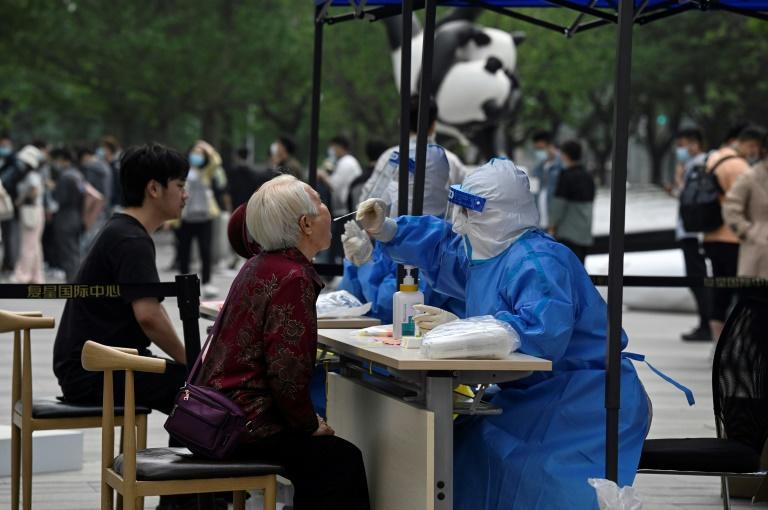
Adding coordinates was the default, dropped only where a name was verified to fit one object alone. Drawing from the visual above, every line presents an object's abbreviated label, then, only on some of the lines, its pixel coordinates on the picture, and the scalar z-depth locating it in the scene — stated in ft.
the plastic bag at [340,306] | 39.60
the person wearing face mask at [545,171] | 96.43
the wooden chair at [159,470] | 28.48
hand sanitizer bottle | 32.55
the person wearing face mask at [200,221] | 110.52
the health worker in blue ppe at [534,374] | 30.40
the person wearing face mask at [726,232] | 74.69
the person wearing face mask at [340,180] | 108.47
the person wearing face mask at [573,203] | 91.56
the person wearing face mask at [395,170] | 48.25
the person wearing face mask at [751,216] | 68.49
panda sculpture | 133.49
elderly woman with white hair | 28.76
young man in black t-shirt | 37.01
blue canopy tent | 29.94
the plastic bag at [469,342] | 28.37
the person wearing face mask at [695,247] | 81.61
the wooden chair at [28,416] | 35.94
